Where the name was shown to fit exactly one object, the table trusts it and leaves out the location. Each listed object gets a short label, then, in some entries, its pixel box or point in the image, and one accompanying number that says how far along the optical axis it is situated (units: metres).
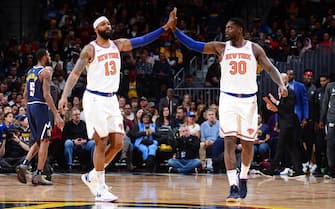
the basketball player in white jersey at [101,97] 10.09
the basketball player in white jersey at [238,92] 10.31
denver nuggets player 12.89
